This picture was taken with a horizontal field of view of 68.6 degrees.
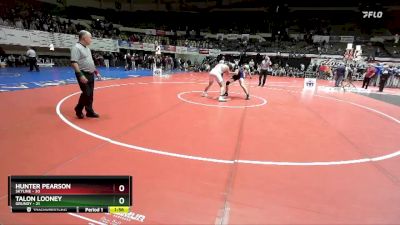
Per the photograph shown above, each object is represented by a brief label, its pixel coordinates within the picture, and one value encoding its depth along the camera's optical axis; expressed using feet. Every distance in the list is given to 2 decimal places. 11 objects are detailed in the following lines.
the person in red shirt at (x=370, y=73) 60.13
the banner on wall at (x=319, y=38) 123.13
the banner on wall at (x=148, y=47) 106.01
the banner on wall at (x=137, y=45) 104.73
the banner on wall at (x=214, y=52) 113.29
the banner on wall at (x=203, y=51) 112.47
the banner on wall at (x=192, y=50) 111.16
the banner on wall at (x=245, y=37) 129.70
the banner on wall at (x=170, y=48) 109.50
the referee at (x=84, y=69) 20.20
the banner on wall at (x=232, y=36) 130.52
